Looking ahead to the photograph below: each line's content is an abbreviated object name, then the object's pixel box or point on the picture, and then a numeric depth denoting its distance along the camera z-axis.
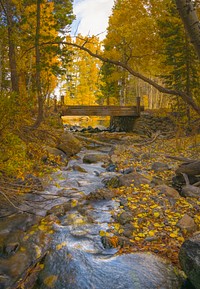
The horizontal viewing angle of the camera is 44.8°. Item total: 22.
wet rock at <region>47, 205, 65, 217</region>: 5.42
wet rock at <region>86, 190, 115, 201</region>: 6.30
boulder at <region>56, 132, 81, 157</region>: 11.10
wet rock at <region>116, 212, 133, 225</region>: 4.92
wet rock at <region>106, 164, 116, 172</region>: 9.19
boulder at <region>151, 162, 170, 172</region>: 8.28
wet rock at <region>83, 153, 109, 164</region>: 10.60
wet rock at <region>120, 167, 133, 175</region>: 8.57
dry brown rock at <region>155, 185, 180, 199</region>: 5.84
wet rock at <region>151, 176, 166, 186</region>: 6.90
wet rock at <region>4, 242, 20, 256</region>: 4.02
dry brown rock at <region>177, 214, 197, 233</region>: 4.41
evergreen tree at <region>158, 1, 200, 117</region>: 13.28
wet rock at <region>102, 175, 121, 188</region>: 7.13
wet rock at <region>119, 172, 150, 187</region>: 6.93
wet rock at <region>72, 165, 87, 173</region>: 9.09
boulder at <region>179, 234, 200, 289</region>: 2.95
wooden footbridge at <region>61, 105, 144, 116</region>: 19.08
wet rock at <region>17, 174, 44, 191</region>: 6.10
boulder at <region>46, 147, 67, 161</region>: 9.73
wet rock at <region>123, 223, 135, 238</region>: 4.47
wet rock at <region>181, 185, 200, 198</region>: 5.77
